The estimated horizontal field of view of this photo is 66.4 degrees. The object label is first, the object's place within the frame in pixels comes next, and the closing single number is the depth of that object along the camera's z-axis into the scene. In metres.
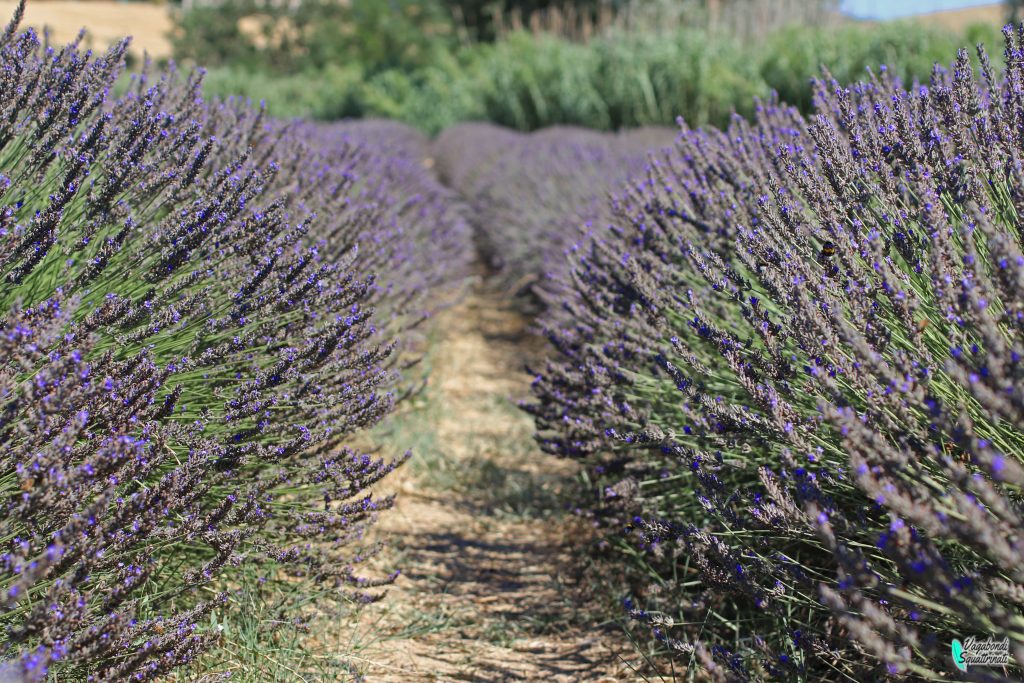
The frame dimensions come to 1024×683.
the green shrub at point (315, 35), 25.11
